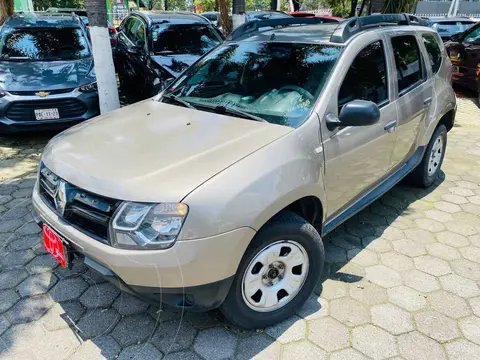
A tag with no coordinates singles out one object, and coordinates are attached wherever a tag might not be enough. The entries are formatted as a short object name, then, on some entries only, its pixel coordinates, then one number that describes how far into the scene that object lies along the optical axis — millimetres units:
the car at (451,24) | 13143
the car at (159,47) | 6465
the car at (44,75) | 5312
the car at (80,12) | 14414
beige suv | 1940
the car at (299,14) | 12602
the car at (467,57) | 8492
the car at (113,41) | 9012
